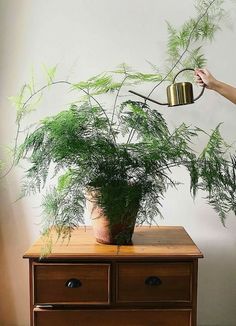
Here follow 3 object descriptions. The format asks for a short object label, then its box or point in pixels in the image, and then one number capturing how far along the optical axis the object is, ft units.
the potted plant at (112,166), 4.92
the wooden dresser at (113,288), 4.93
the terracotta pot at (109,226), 5.15
